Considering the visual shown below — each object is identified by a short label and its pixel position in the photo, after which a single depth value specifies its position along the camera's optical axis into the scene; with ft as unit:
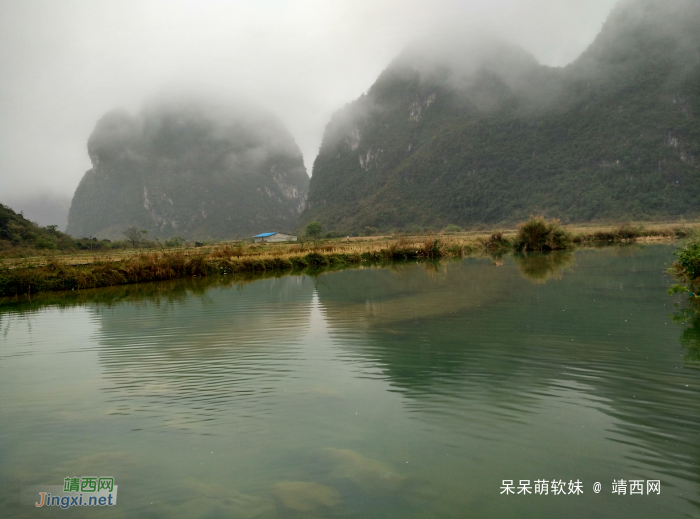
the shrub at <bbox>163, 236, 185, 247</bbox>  219.37
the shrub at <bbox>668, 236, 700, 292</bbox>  34.55
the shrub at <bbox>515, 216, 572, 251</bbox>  119.96
